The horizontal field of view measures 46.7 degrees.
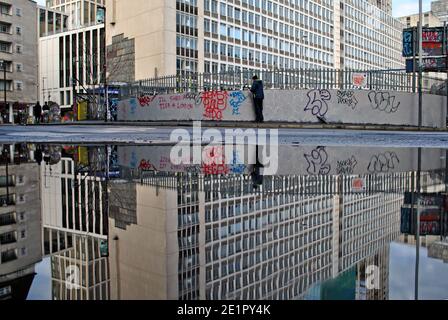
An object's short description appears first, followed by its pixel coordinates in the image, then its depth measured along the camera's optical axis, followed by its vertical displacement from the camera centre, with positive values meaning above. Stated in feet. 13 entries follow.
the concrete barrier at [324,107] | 80.43 +5.30
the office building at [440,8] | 510.58 +132.19
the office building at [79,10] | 405.18 +103.22
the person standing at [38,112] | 162.40 +8.89
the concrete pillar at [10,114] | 250.76 +13.05
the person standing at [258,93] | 77.17 +7.01
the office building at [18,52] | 261.44 +45.66
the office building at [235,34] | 261.03 +65.17
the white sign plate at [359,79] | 80.69 +9.39
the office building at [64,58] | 340.18 +58.12
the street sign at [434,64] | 107.24 +15.71
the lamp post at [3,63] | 238.68 +36.98
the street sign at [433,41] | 98.02 +18.59
